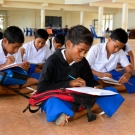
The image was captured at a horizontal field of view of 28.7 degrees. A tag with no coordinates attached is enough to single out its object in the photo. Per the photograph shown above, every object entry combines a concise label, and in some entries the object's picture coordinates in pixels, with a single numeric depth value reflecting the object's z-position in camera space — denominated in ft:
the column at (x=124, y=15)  46.67
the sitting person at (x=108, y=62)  10.76
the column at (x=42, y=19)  63.52
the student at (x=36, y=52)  12.05
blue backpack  9.22
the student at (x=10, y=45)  8.95
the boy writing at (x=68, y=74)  6.75
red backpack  6.86
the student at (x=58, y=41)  13.73
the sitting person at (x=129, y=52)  13.20
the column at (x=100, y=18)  54.88
